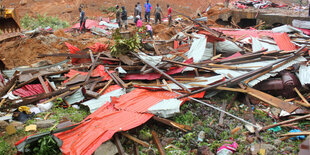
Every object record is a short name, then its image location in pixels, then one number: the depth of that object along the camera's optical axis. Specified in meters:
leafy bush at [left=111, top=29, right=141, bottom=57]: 7.73
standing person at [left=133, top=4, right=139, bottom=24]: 16.22
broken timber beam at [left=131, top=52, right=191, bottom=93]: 5.87
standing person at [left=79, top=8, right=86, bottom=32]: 14.49
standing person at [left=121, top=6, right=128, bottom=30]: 14.63
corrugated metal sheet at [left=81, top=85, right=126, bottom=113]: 5.85
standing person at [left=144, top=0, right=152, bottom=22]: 16.66
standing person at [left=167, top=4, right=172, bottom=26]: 15.32
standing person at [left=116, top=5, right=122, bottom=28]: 14.69
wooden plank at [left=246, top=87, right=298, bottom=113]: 5.37
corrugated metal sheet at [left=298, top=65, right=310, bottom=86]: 5.87
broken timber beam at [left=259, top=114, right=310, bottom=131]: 5.03
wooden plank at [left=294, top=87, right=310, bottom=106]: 5.61
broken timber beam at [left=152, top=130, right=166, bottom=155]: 4.56
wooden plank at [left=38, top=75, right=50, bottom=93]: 6.54
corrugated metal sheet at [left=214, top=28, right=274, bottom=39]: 9.66
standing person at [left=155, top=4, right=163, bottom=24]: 16.05
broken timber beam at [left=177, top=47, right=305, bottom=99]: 5.80
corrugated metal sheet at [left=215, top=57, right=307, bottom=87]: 6.05
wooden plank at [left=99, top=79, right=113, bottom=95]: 6.46
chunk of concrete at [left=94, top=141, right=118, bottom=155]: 4.38
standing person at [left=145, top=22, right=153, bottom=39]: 12.07
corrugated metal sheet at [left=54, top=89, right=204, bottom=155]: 4.35
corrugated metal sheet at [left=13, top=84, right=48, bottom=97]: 6.59
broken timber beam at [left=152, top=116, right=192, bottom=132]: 5.04
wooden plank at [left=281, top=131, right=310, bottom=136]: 4.54
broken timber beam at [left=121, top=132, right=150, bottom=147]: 4.70
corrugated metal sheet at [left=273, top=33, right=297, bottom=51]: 8.08
